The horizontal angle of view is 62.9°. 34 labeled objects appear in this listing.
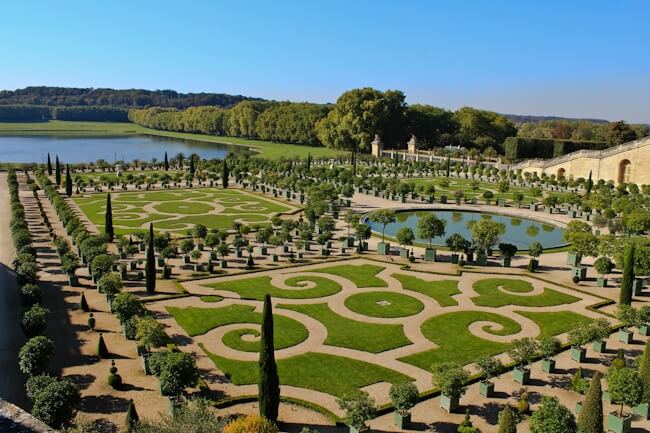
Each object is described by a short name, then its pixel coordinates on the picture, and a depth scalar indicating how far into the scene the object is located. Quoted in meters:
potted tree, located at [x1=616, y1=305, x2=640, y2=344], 27.83
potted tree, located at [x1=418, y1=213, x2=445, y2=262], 43.97
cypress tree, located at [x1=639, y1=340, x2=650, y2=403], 21.08
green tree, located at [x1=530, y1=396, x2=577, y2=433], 17.48
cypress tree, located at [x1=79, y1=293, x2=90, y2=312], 31.22
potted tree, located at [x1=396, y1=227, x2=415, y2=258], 43.24
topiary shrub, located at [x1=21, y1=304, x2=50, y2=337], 25.48
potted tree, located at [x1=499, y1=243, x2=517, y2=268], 41.97
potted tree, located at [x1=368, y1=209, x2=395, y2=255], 48.75
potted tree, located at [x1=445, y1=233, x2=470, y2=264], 42.72
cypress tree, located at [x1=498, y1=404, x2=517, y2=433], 17.50
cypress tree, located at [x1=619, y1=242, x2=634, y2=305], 32.84
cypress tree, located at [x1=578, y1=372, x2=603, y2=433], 18.41
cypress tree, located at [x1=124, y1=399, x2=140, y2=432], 18.81
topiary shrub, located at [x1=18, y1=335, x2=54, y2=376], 21.94
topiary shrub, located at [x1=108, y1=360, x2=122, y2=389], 22.48
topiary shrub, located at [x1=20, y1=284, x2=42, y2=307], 29.47
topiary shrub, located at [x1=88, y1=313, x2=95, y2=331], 28.56
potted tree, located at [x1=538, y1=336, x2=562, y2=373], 24.41
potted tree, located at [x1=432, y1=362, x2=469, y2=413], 21.00
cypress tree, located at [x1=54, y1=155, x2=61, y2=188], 80.06
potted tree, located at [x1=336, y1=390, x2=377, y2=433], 18.92
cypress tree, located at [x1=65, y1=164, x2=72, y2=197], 71.69
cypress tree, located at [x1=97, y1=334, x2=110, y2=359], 25.33
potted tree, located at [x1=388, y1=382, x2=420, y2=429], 19.94
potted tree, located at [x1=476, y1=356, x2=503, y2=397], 22.55
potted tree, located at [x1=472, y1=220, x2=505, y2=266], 42.28
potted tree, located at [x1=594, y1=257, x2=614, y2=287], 37.38
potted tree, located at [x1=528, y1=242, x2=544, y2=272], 40.84
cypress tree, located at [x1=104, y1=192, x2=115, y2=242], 48.03
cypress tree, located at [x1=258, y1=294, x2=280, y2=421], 19.58
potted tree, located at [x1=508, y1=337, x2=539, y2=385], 23.70
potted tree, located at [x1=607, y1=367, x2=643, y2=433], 20.00
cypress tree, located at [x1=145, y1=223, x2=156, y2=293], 34.34
